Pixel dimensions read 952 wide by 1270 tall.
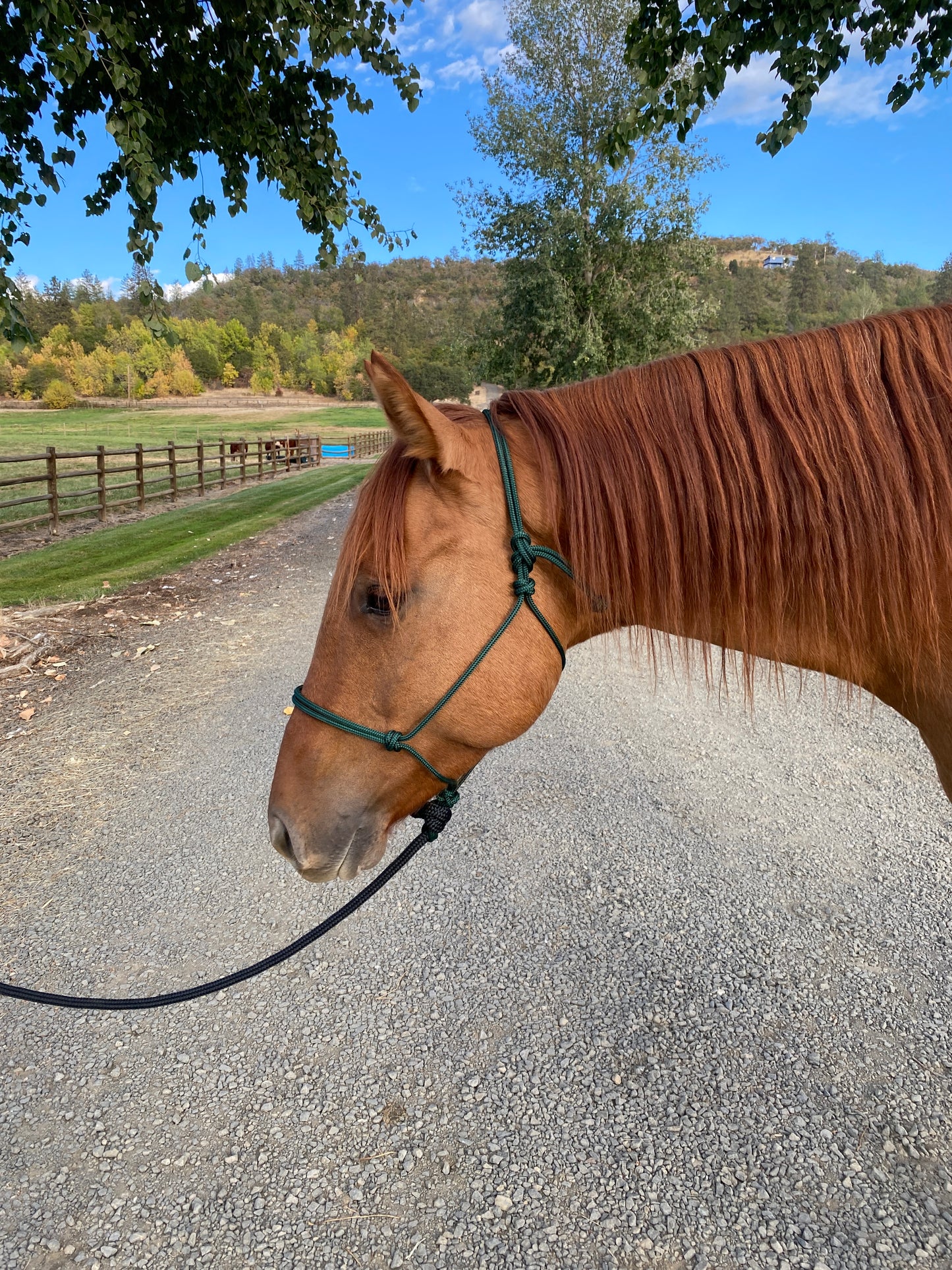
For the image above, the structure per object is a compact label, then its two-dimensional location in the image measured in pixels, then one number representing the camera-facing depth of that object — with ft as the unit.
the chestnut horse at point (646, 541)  4.65
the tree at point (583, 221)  50.65
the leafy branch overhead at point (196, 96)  12.12
